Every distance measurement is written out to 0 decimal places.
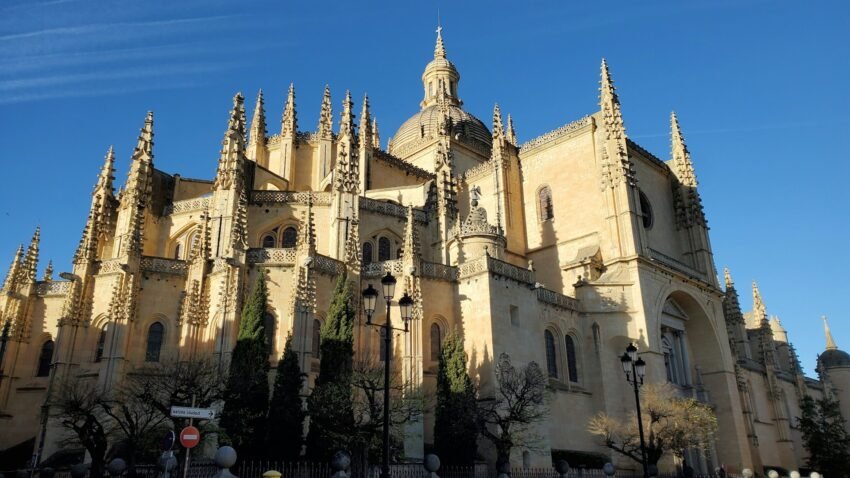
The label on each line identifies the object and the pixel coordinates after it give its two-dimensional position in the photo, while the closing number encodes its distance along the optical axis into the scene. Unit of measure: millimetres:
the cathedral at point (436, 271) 28609
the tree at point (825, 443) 40781
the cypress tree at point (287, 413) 23344
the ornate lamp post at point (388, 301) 15258
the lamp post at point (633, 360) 21844
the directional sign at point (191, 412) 14938
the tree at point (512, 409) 26203
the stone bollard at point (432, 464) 18645
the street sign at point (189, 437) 14141
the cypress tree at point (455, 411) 25219
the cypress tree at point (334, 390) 22984
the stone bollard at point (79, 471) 19859
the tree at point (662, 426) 30078
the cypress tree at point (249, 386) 23391
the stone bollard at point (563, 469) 22281
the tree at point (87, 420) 20812
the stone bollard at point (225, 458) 13227
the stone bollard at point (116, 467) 18031
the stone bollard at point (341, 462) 16688
